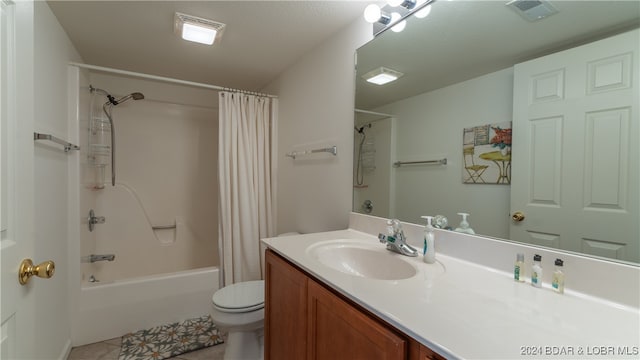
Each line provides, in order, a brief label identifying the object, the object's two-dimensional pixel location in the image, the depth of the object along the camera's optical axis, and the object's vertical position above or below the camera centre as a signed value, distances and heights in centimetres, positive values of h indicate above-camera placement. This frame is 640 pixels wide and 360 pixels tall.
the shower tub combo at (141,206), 200 -33
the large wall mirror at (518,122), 77 +21
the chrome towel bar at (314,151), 184 +19
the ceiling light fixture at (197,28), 167 +96
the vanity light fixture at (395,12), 131 +85
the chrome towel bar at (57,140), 134 +19
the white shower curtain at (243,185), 231 -8
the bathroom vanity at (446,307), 56 -34
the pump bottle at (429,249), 107 -29
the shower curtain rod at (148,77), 189 +75
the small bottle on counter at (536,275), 83 -30
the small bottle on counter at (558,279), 79 -30
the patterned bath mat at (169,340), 182 -121
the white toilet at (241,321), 152 -83
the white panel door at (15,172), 65 +0
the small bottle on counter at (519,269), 88 -30
